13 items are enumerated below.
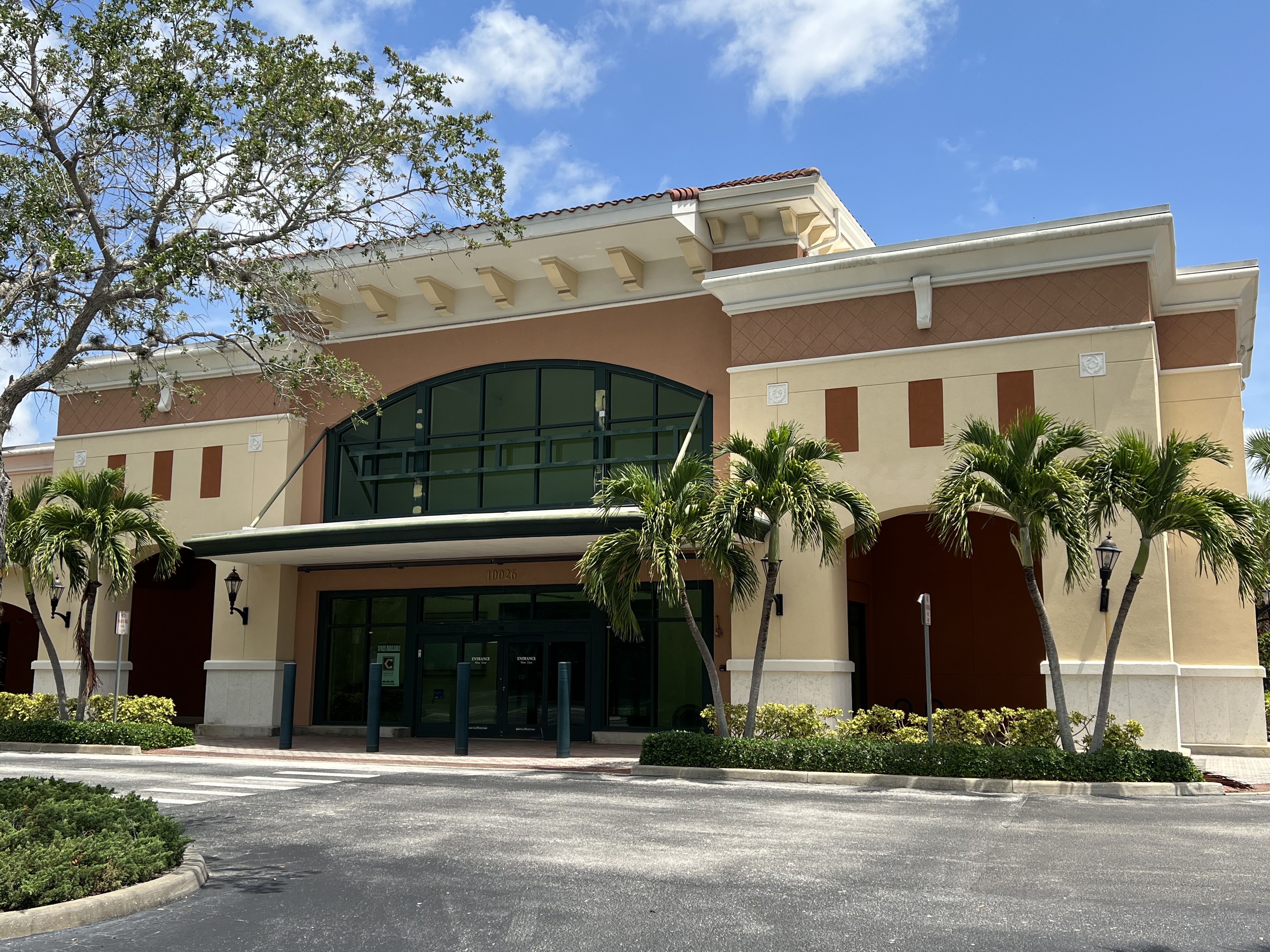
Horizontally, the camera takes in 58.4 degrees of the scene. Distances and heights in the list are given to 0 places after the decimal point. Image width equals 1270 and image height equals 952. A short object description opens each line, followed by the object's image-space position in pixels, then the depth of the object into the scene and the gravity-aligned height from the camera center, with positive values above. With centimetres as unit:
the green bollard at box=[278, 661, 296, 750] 1964 -138
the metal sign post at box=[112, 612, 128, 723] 1969 -14
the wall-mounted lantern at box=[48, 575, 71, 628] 2239 +34
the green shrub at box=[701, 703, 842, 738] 1656 -144
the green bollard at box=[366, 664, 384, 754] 1928 -153
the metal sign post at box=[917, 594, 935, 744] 1499 +0
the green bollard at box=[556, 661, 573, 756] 1778 -141
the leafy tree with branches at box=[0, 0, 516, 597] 1001 +427
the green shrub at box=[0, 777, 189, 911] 698 -153
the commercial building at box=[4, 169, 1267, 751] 1756 +338
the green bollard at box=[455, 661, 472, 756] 1856 -143
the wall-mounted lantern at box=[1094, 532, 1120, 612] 1575 +95
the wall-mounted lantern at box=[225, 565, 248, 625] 2291 +71
